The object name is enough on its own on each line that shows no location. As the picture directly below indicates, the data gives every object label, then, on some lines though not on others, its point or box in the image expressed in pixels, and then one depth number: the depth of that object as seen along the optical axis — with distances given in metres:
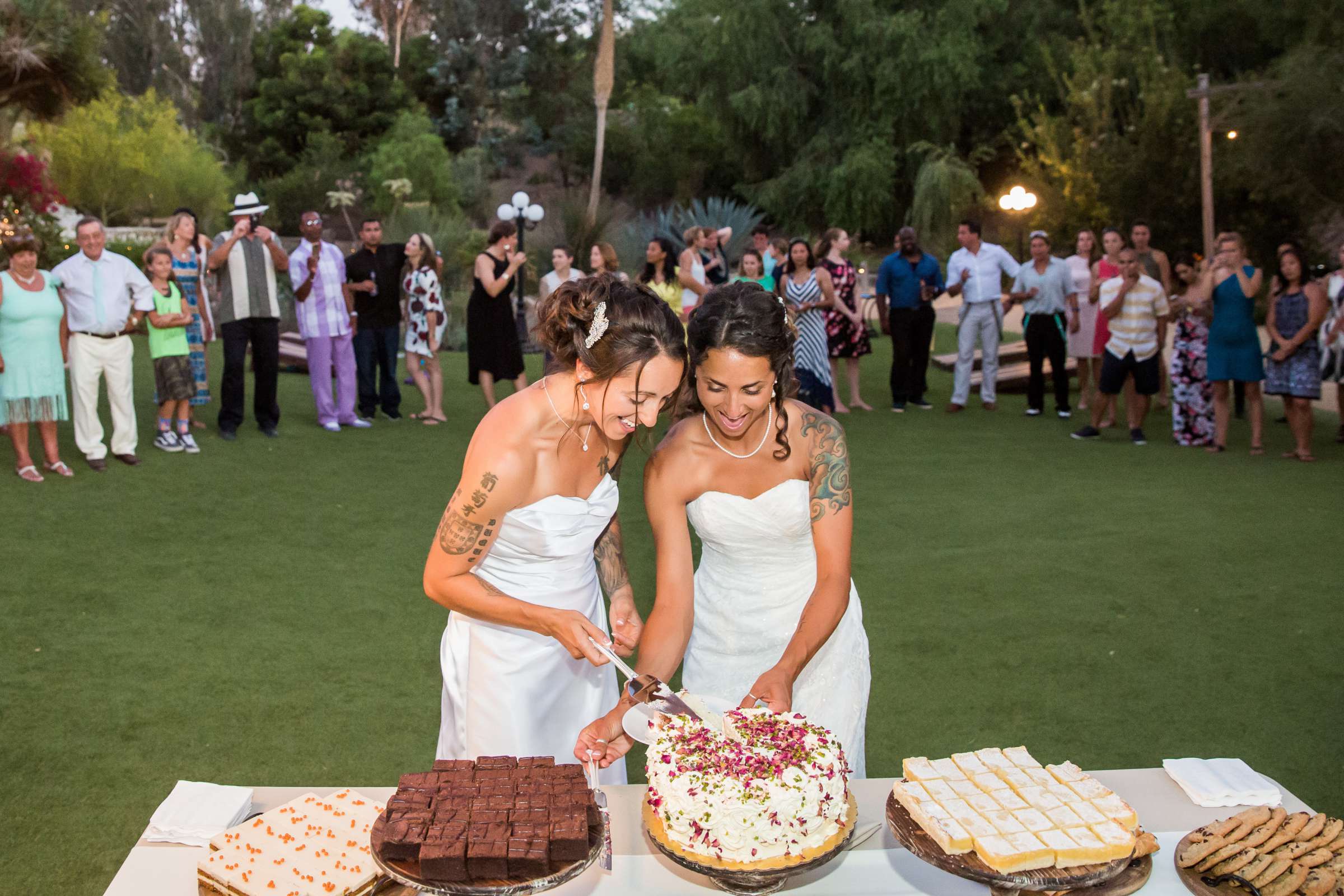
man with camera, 9.84
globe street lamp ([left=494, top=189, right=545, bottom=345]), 15.20
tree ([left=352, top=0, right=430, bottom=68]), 46.28
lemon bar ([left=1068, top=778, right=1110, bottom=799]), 2.40
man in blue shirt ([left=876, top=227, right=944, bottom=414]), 12.14
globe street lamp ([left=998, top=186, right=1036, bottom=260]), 18.92
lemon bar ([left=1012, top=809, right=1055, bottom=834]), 2.26
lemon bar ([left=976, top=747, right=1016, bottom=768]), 2.55
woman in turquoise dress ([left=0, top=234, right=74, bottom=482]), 8.11
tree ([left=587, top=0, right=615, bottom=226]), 27.34
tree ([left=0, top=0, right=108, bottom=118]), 18.52
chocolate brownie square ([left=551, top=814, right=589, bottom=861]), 2.13
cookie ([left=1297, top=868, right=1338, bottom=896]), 2.15
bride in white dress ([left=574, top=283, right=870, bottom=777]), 2.89
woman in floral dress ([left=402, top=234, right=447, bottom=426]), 11.02
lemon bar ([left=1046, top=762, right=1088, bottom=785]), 2.48
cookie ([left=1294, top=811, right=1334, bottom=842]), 2.31
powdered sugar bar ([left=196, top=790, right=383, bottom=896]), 2.23
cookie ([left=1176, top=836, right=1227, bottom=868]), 2.27
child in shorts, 9.21
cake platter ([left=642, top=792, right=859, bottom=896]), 2.11
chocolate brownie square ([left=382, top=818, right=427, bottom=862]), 2.13
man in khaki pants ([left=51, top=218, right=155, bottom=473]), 8.46
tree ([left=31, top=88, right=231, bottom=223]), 28.80
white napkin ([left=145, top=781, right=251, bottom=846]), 2.42
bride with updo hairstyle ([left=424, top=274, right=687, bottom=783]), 2.72
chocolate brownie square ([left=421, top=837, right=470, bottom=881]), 2.07
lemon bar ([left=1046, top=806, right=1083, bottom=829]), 2.28
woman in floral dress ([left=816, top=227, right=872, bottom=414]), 11.75
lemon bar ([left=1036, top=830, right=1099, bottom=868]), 2.19
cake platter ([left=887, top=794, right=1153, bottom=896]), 2.16
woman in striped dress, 10.98
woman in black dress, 10.80
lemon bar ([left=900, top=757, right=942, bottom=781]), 2.46
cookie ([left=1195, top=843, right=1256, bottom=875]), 2.26
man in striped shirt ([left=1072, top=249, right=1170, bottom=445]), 10.02
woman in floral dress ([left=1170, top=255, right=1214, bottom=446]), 9.96
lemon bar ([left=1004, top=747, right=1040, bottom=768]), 2.57
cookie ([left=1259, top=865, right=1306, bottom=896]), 2.16
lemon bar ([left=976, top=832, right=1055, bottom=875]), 2.16
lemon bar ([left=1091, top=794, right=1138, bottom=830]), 2.29
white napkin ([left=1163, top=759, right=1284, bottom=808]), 2.58
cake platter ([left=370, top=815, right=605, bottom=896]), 2.08
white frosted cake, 2.14
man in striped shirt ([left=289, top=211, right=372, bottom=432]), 10.34
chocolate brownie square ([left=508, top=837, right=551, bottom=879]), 2.10
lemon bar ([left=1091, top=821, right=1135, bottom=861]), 2.21
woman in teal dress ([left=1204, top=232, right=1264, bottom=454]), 9.50
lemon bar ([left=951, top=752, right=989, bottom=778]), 2.52
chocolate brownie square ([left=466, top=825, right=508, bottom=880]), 2.09
